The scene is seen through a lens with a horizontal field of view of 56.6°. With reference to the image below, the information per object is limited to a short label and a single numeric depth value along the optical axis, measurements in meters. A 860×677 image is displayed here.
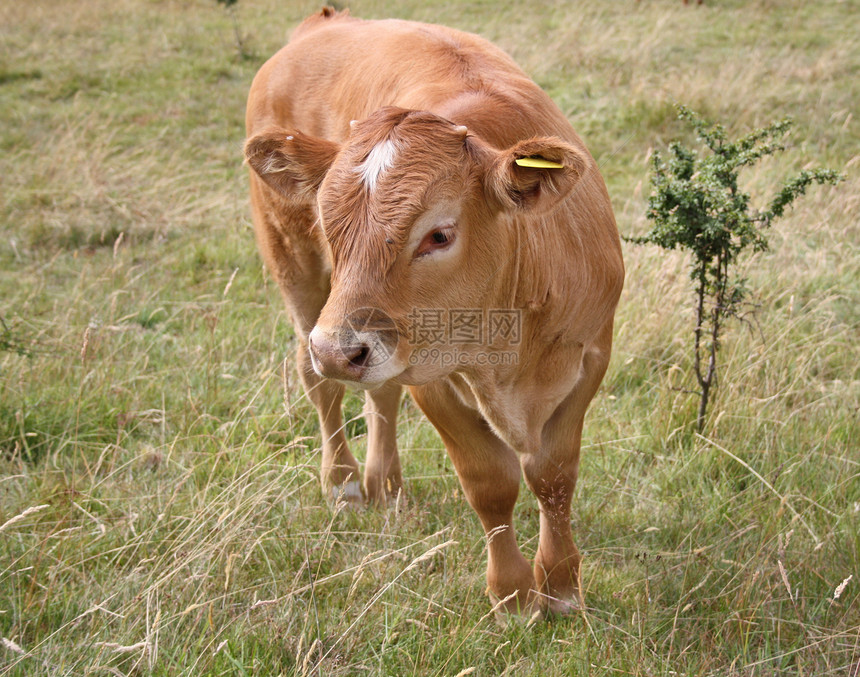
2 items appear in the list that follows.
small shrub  3.66
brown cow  2.22
